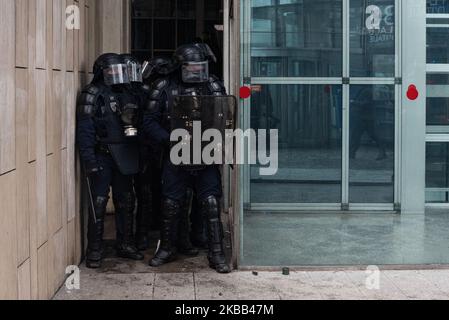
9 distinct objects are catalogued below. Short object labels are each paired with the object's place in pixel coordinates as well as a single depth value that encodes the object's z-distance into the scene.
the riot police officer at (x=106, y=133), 12.16
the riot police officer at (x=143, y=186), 12.90
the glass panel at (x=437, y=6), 13.32
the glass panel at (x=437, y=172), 13.67
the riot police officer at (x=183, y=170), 12.09
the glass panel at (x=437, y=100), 13.60
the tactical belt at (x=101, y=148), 12.23
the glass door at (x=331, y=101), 13.55
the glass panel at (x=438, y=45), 13.55
